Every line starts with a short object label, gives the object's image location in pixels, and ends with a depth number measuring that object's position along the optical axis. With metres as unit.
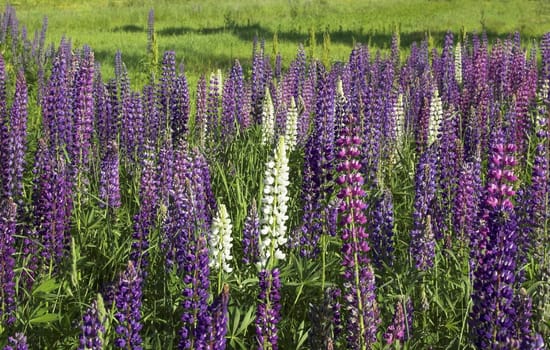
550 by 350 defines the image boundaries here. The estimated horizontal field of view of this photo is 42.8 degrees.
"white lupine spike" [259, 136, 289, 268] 3.26
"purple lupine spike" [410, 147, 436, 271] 3.85
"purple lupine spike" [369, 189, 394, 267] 4.16
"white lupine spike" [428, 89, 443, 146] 6.71
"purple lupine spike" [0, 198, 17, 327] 3.54
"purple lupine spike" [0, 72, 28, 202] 5.09
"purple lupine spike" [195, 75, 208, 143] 6.36
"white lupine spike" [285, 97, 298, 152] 6.29
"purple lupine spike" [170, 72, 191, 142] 6.59
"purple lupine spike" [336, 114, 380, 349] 2.95
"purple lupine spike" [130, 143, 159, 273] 4.18
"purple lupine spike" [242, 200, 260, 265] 3.79
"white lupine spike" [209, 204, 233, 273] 3.44
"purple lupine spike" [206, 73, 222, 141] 7.13
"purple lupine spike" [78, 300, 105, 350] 2.52
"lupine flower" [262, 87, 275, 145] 6.75
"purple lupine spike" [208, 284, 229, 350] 2.61
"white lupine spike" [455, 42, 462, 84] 11.79
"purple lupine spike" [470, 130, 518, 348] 2.82
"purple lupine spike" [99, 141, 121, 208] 4.96
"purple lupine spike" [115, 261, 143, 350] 2.91
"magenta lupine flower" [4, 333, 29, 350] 2.72
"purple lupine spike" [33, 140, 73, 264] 4.15
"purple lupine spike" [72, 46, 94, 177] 5.77
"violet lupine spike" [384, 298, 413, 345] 2.94
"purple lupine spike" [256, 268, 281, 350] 2.97
